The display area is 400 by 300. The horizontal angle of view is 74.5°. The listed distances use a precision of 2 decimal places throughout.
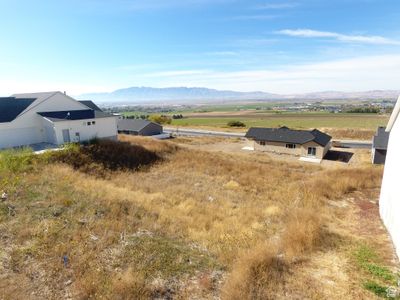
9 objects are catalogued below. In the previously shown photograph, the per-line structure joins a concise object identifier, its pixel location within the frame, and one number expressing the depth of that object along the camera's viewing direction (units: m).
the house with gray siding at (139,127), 54.95
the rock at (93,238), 9.64
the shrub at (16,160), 17.39
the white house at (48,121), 25.45
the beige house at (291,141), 38.75
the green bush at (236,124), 83.12
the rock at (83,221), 10.75
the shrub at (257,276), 6.94
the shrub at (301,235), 9.44
